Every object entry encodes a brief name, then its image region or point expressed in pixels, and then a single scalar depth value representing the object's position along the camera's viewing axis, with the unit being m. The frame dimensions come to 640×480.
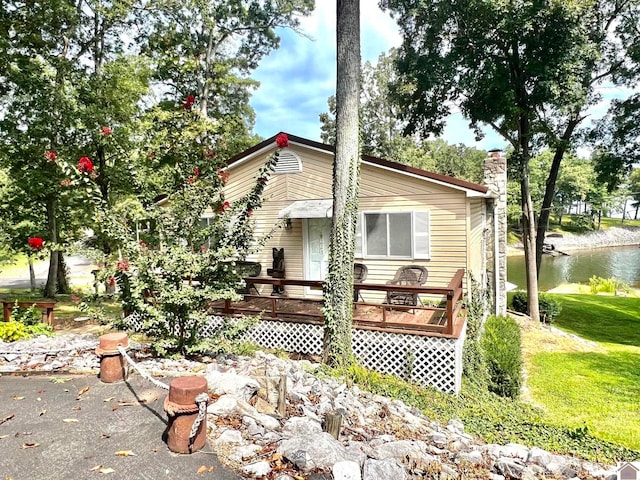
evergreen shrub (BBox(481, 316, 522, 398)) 6.61
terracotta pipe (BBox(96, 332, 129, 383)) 3.90
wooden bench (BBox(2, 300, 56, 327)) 6.62
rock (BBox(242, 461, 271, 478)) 2.44
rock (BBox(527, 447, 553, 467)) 3.24
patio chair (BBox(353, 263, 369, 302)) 9.02
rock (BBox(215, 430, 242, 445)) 2.81
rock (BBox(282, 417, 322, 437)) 2.94
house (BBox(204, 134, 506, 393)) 5.84
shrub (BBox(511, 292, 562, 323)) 12.92
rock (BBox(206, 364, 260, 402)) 3.51
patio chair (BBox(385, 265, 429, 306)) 8.09
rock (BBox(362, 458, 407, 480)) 2.41
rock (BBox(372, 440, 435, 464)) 2.81
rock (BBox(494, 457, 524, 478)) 2.93
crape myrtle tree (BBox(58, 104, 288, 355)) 4.27
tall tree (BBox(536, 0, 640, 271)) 10.20
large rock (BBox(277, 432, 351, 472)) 2.51
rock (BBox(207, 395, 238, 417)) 3.17
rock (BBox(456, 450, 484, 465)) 3.07
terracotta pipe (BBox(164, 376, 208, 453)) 2.65
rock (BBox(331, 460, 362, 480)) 2.39
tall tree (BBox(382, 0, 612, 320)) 10.02
